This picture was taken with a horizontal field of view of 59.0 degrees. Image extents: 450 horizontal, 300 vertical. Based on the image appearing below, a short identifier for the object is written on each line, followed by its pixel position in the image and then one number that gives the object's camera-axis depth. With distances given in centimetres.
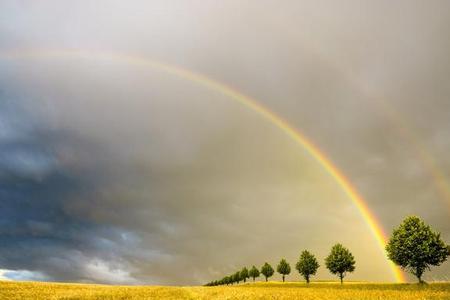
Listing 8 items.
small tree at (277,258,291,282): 14269
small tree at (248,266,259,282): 17275
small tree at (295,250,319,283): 11988
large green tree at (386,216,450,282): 7562
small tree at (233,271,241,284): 18916
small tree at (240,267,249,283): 18225
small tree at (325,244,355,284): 10231
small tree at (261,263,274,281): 15879
